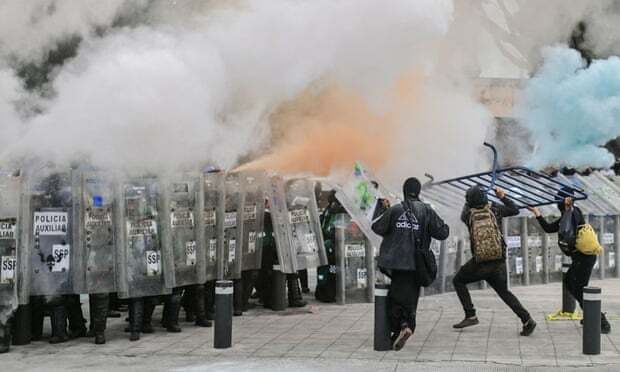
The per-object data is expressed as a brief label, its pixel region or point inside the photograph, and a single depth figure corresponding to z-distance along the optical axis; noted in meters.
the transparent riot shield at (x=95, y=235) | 7.86
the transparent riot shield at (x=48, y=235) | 7.70
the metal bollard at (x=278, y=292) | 10.26
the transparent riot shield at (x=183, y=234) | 8.36
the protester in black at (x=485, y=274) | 8.03
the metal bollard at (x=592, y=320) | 7.07
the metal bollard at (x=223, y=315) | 7.42
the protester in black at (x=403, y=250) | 7.31
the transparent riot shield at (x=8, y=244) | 7.48
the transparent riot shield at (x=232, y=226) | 9.52
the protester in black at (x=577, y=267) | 8.33
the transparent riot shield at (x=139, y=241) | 8.03
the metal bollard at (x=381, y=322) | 7.34
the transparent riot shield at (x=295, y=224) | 10.08
